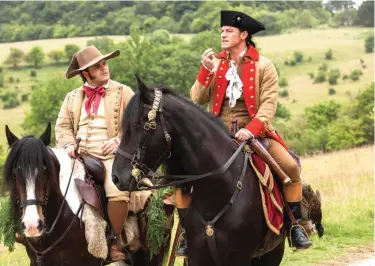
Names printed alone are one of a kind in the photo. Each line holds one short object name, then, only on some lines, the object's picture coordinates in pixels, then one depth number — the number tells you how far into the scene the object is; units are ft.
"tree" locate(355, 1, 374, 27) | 355.56
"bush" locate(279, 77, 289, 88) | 298.97
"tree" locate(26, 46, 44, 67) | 328.08
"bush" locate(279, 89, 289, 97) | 299.17
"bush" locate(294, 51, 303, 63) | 347.56
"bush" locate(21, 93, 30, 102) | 309.73
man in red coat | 20.58
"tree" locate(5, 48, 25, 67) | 326.03
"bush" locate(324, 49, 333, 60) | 357.00
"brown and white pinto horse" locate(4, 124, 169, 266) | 19.10
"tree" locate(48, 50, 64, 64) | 340.92
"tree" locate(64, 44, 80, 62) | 314.90
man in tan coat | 23.13
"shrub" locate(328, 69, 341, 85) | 318.24
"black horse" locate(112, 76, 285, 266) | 16.76
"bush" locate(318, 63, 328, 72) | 327.26
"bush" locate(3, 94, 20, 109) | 297.12
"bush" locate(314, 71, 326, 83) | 317.54
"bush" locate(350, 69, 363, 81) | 320.70
